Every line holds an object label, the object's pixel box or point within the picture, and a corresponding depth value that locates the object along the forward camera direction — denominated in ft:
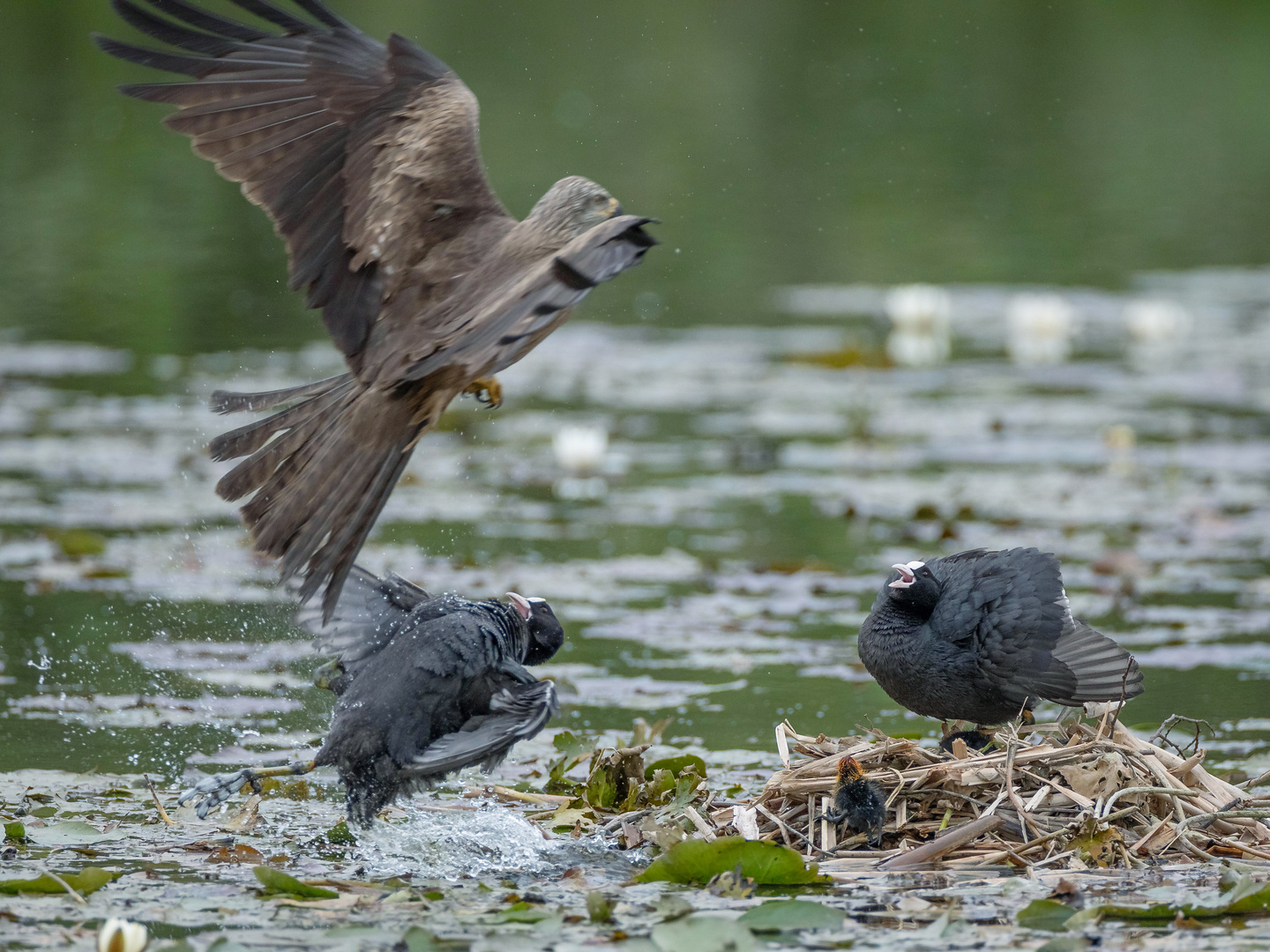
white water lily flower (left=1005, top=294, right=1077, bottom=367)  81.66
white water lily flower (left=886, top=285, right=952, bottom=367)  82.28
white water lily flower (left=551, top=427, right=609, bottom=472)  62.80
